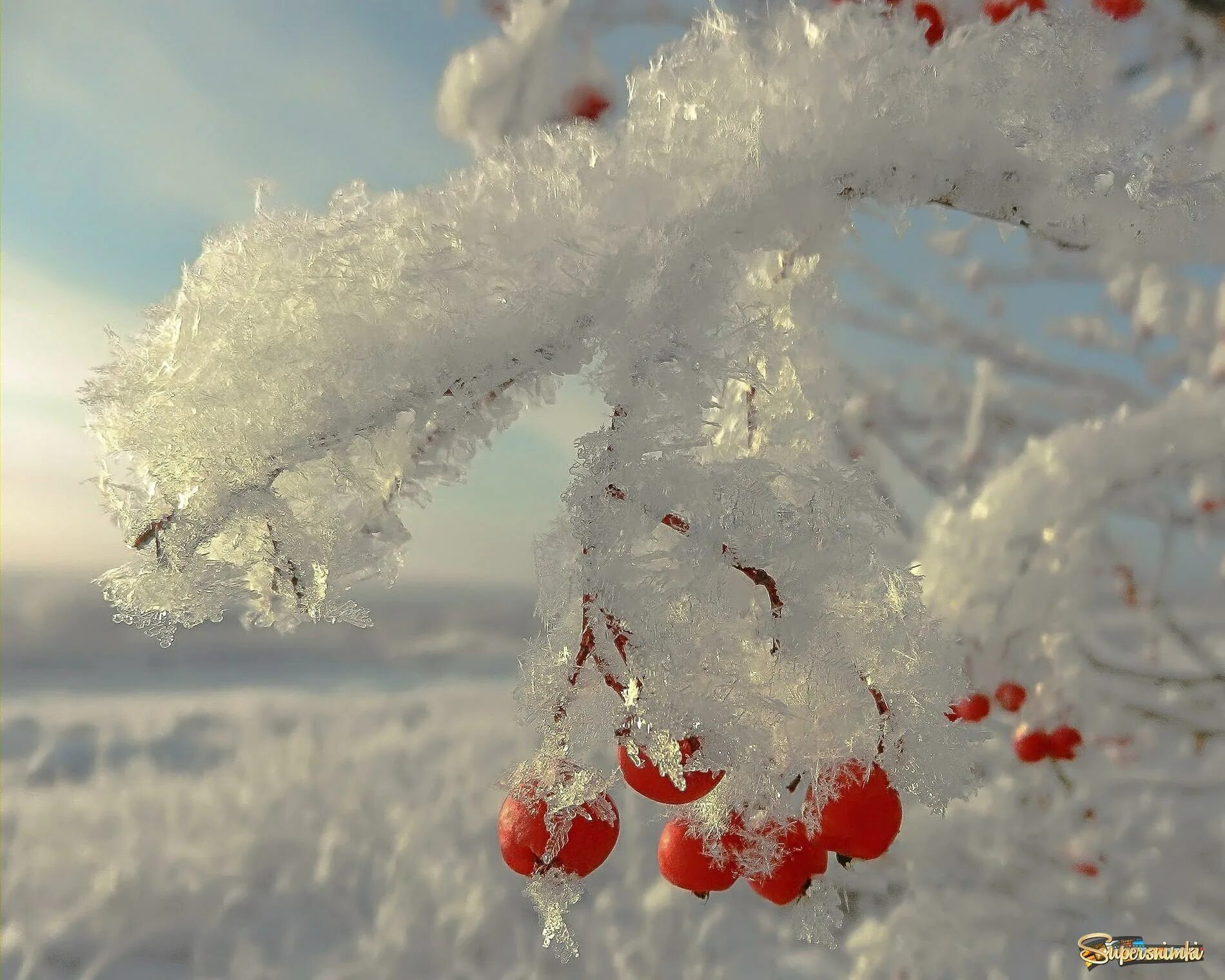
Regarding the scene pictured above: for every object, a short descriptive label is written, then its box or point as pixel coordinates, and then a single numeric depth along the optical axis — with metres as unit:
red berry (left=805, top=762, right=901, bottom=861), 0.13
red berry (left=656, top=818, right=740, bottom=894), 0.13
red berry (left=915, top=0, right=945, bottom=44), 0.17
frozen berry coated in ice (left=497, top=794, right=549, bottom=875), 0.13
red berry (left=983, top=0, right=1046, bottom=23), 0.20
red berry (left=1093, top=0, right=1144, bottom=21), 0.24
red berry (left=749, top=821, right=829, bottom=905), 0.13
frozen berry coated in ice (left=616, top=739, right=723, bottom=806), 0.12
